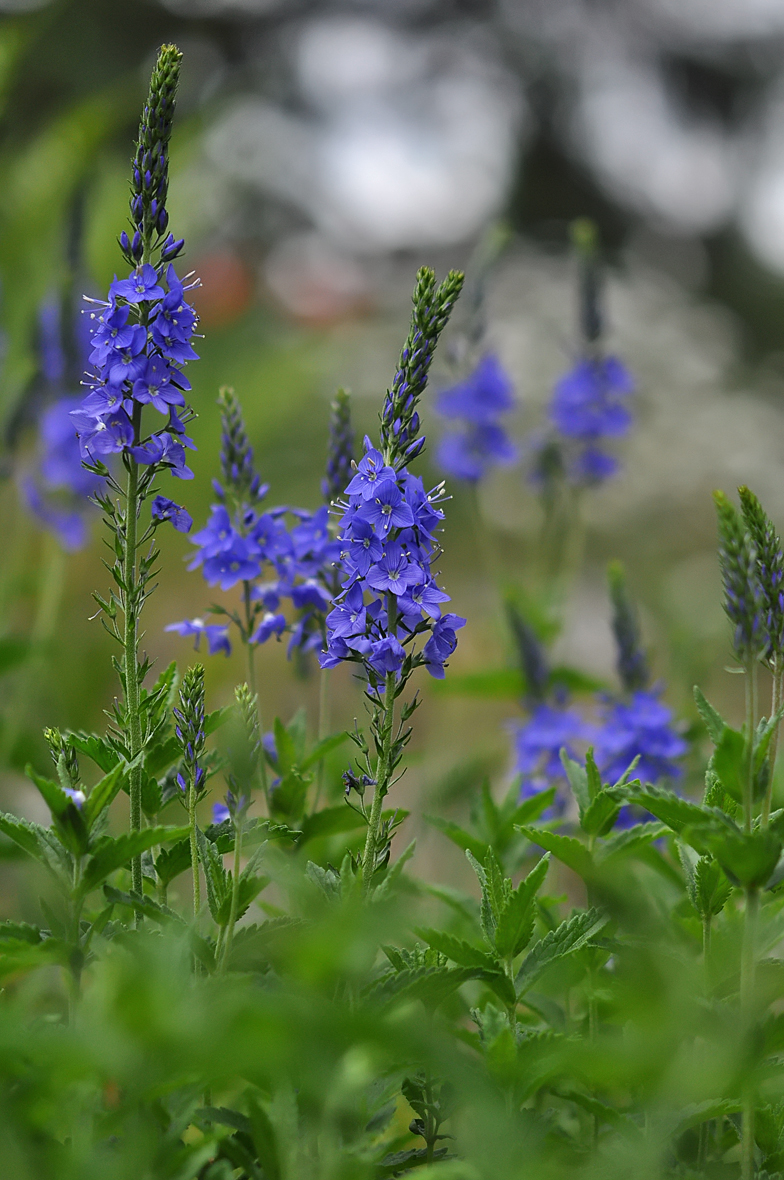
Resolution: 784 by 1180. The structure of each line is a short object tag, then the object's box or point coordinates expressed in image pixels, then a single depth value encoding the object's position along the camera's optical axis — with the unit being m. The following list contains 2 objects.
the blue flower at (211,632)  1.24
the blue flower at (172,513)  1.19
